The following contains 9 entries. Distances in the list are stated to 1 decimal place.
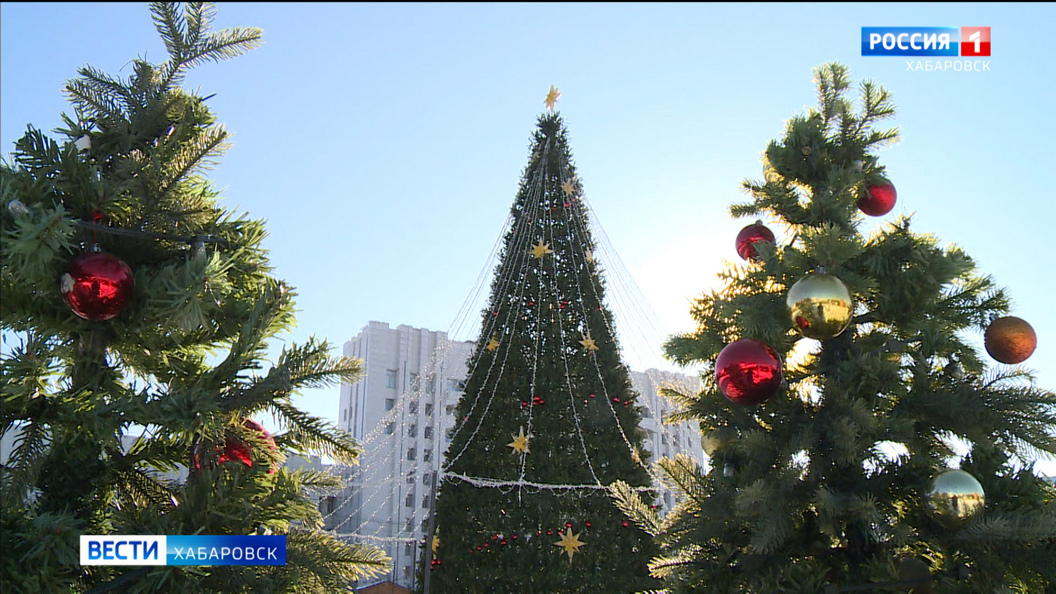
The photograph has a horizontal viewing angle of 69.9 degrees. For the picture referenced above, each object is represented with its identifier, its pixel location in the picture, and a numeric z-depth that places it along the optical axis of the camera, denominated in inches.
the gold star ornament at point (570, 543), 325.1
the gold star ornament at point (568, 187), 399.5
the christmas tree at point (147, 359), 101.8
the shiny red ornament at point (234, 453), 116.3
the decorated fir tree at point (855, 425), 131.1
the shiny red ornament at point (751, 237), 178.9
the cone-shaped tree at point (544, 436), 326.3
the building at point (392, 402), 1606.8
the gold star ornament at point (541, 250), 382.0
